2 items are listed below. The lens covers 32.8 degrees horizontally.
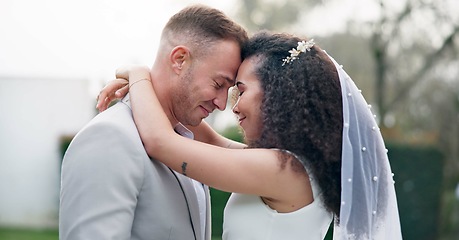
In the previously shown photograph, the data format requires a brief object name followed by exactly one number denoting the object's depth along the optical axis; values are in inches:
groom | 110.0
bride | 121.2
